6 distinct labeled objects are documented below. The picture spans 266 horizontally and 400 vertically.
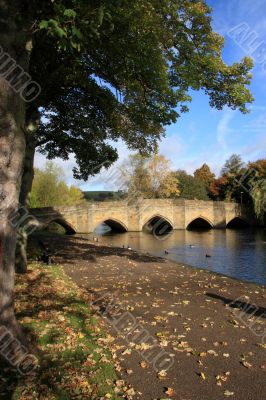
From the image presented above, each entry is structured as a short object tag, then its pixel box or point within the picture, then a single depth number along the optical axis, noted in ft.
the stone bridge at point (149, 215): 144.36
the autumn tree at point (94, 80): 17.11
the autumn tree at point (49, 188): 150.20
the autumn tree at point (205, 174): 277.23
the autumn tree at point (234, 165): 218.09
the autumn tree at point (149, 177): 200.54
